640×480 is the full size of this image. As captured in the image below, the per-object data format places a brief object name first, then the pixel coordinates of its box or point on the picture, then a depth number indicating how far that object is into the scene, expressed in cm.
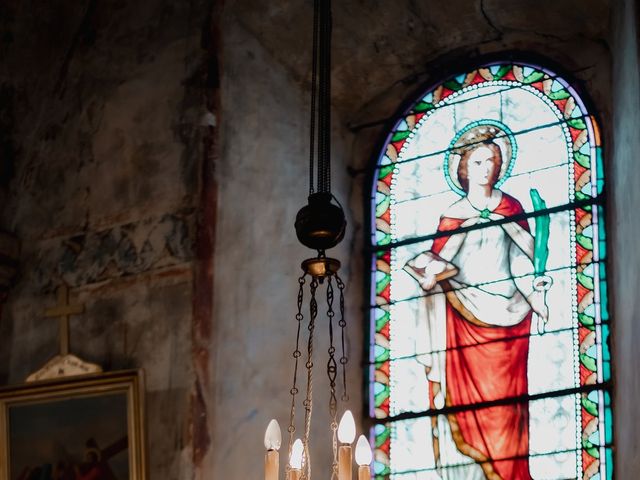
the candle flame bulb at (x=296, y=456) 789
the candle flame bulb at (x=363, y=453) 779
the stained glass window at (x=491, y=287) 954
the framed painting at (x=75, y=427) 956
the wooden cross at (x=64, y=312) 1004
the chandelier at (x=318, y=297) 776
